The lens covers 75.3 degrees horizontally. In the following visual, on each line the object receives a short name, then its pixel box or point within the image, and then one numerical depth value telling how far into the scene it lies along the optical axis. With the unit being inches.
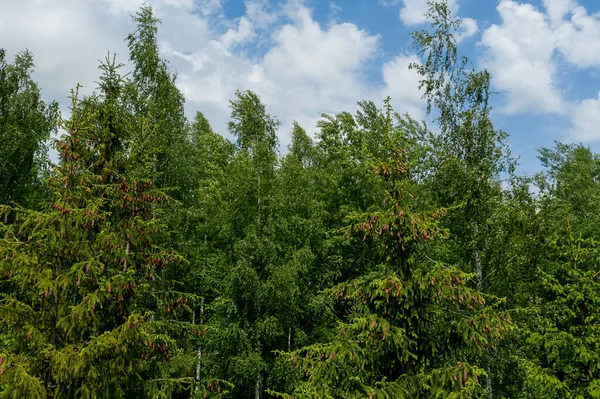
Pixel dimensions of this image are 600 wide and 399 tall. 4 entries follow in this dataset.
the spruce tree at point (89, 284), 265.0
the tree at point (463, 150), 527.2
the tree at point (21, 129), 899.2
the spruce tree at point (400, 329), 247.8
